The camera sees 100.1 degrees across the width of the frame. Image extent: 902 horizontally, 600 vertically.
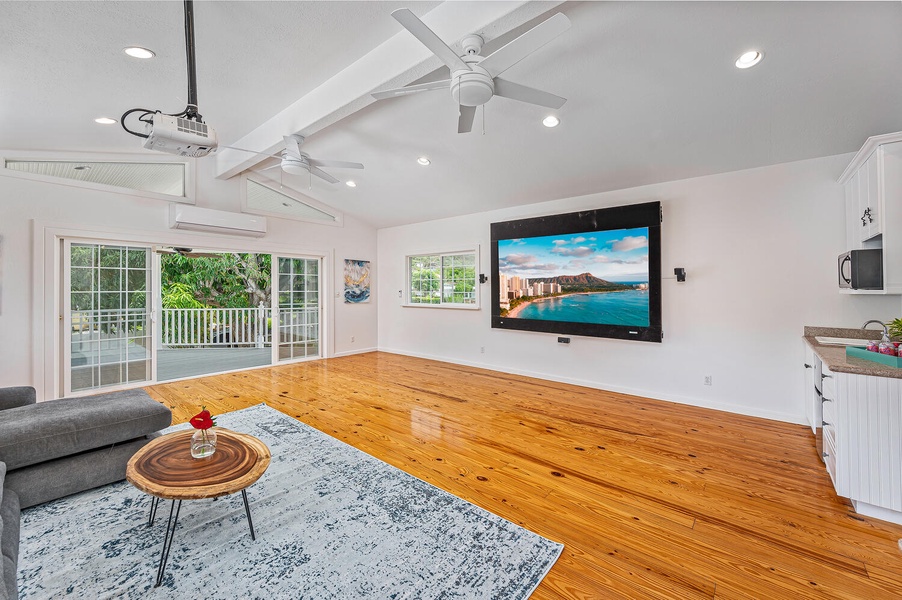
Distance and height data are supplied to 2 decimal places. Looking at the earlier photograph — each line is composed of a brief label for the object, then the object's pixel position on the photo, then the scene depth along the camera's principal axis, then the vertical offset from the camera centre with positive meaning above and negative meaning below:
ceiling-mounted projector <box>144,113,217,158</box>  2.24 +1.02
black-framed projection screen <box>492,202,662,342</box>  4.39 +0.36
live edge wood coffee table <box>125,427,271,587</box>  1.68 -0.81
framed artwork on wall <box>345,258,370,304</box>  7.23 +0.42
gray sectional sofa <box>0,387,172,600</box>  2.15 -0.83
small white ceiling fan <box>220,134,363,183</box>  3.78 +1.48
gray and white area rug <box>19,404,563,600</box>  1.67 -1.24
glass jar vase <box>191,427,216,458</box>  2.00 -0.75
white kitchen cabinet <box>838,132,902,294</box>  2.57 +0.69
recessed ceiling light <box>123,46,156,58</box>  2.63 +1.78
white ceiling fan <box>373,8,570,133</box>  1.88 +1.37
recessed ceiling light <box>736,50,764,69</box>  2.48 +1.60
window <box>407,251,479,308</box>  6.37 +0.40
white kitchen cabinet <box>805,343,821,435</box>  2.96 -0.77
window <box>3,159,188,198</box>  4.25 +1.60
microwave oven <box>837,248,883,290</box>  2.76 +0.22
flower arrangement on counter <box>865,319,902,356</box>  2.26 -0.29
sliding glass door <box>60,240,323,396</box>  4.55 -0.34
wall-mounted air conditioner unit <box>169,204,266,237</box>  4.89 +1.14
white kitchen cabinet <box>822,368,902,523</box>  2.09 -0.82
